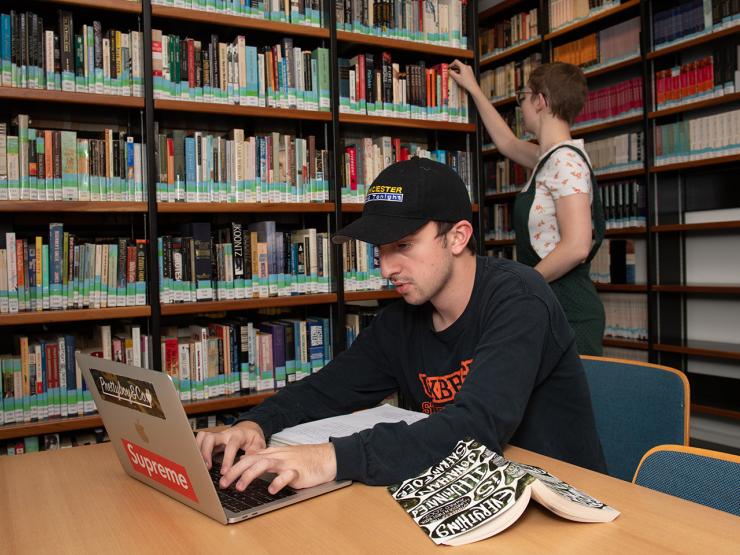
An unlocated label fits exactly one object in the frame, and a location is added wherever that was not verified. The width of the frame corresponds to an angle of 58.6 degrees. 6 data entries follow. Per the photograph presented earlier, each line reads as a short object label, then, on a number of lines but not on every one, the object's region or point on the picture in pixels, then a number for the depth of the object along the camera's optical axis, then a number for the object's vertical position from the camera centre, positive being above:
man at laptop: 1.00 -0.22
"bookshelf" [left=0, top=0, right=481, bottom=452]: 2.26 +0.53
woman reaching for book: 2.06 +0.16
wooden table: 0.78 -0.34
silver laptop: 0.85 -0.26
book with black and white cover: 0.79 -0.31
